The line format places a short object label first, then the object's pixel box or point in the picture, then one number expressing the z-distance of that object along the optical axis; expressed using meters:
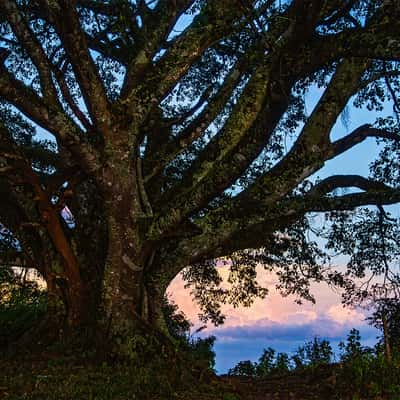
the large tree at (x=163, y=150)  9.91
